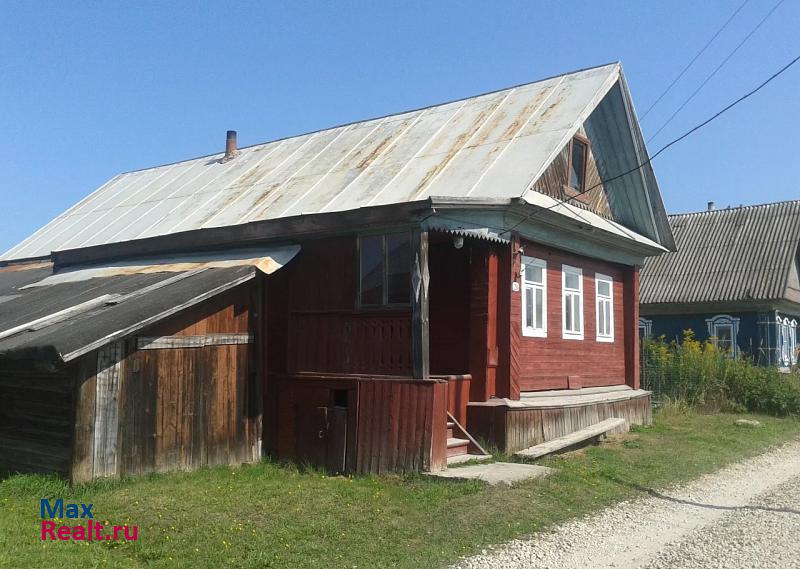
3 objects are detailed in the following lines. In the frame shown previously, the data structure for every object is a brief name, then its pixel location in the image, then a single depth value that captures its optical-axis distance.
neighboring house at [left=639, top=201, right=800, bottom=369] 24.78
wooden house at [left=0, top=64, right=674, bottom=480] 9.66
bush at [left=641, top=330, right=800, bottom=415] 17.88
